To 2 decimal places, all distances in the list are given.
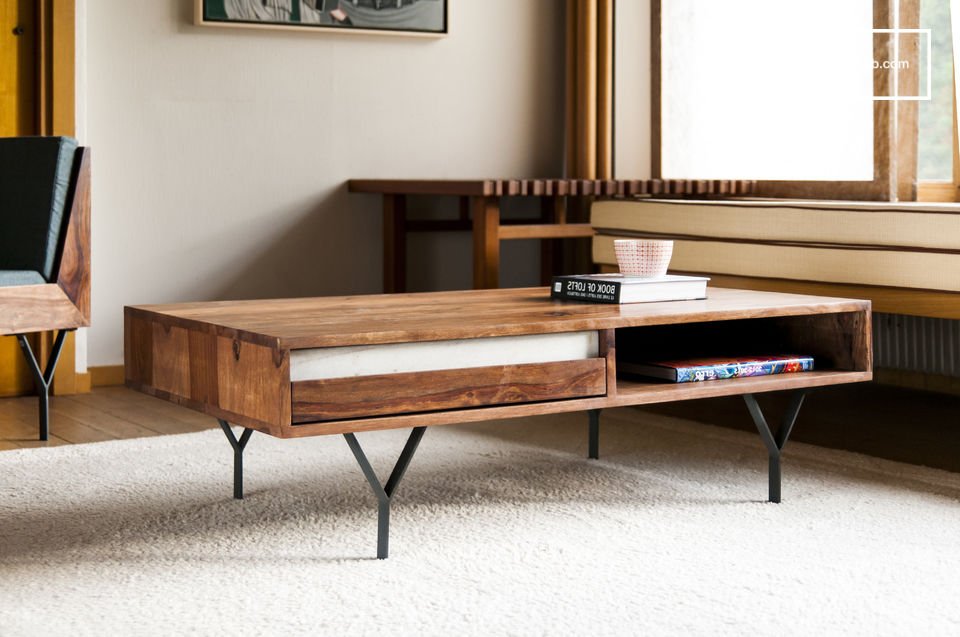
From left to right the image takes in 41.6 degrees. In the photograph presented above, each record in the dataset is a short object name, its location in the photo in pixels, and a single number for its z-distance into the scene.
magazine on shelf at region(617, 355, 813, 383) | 2.24
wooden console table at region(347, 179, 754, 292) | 3.66
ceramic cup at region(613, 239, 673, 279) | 2.42
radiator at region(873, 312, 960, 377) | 3.40
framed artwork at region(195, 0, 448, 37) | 3.84
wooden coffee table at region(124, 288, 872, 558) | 1.82
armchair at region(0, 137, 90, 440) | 2.95
